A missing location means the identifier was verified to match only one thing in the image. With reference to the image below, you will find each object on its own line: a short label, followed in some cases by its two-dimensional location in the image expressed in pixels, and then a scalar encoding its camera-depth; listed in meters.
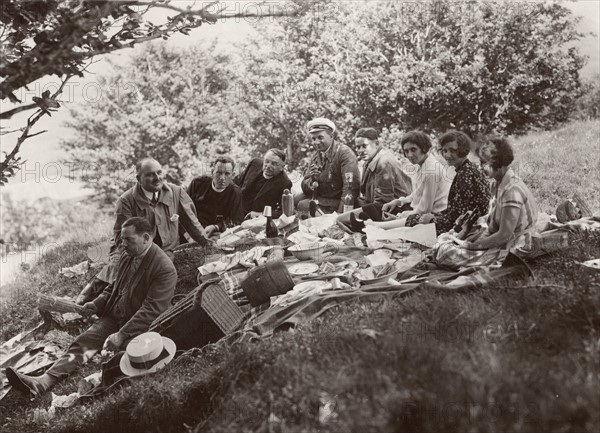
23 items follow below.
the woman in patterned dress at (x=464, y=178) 5.77
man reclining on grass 5.49
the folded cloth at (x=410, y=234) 6.18
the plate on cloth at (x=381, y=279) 5.09
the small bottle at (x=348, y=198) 7.87
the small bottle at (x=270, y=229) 7.41
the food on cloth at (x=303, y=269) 5.84
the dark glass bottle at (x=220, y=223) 8.32
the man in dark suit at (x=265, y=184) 8.52
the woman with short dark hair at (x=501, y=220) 4.86
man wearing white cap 8.23
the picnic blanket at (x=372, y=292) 4.41
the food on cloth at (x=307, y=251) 6.35
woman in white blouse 6.54
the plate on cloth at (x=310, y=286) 5.21
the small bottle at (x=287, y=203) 7.95
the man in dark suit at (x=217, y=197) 8.20
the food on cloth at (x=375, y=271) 5.43
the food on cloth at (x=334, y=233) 6.98
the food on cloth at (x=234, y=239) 7.24
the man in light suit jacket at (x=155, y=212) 6.93
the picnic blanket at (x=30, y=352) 5.98
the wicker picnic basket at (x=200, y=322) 4.90
